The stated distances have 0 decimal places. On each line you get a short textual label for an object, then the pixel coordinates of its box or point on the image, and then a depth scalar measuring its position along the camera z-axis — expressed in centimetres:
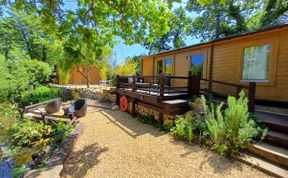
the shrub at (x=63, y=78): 1612
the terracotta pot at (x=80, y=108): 672
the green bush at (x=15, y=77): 992
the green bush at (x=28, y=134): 555
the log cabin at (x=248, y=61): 559
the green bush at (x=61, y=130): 493
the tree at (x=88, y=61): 1222
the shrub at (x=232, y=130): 366
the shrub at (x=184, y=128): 447
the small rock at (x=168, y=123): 540
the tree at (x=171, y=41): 2126
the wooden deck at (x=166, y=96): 543
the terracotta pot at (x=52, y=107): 696
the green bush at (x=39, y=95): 1133
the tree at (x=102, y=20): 444
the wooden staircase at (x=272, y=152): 311
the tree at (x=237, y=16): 1335
